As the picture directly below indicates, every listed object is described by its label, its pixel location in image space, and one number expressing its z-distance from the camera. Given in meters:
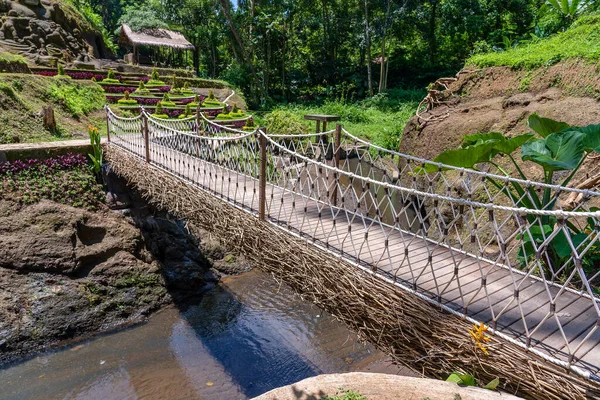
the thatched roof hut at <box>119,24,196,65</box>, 21.55
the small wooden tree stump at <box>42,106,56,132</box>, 8.85
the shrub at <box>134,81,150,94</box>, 15.51
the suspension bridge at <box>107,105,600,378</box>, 2.18
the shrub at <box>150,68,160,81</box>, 18.16
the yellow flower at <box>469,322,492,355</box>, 2.10
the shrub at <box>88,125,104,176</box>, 7.33
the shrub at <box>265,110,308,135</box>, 11.19
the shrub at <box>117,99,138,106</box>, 13.09
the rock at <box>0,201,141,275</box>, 5.96
